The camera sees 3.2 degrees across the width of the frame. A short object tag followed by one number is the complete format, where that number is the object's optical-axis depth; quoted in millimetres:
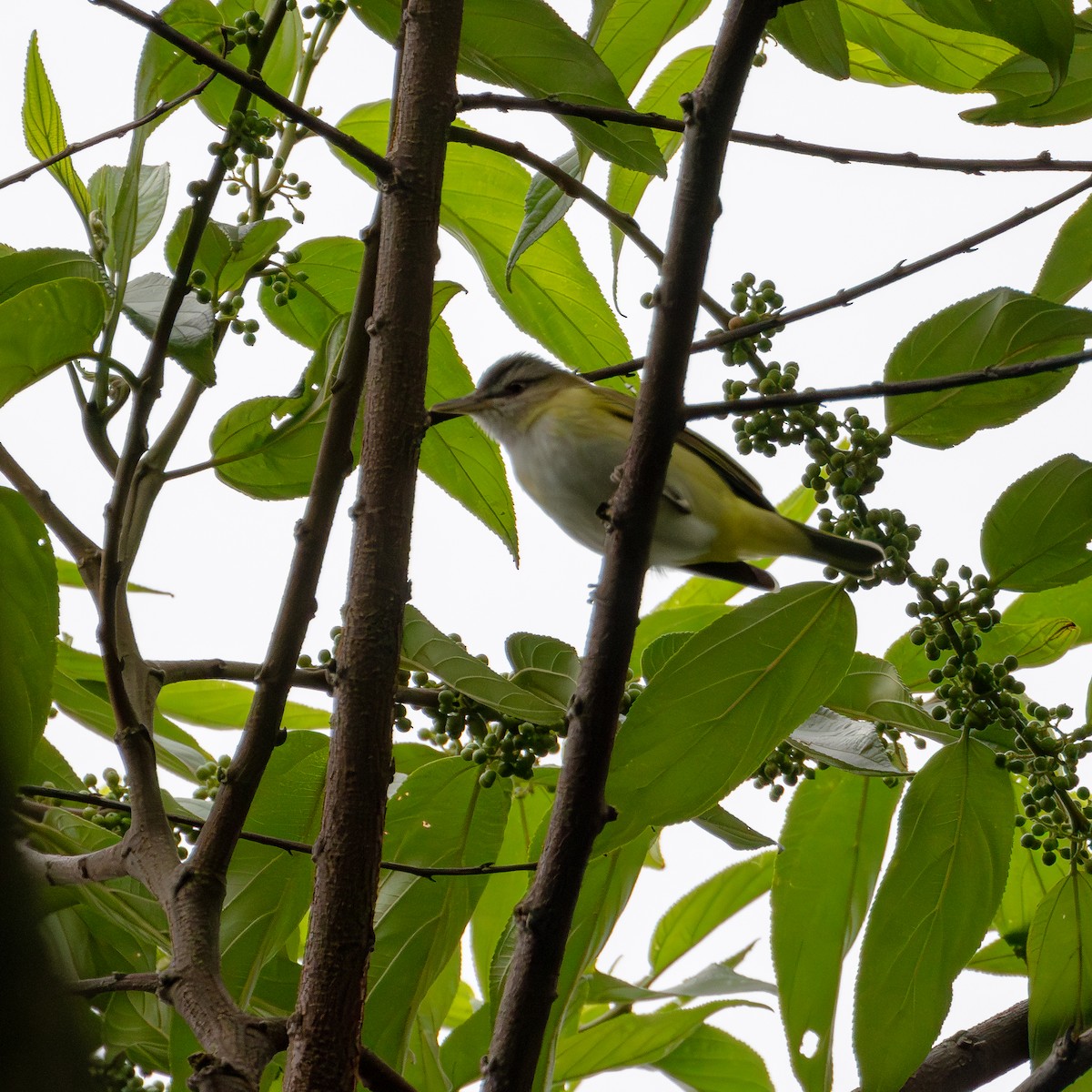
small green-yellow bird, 5887
